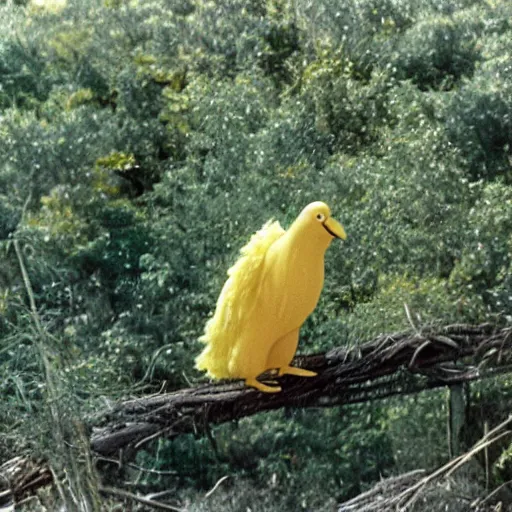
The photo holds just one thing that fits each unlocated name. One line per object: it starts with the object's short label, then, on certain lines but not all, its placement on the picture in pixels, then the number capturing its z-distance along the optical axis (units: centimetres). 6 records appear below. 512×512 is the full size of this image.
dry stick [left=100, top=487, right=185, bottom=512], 191
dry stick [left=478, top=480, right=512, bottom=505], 213
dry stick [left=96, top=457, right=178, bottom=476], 211
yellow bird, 197
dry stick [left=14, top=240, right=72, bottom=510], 157
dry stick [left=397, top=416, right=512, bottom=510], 212
